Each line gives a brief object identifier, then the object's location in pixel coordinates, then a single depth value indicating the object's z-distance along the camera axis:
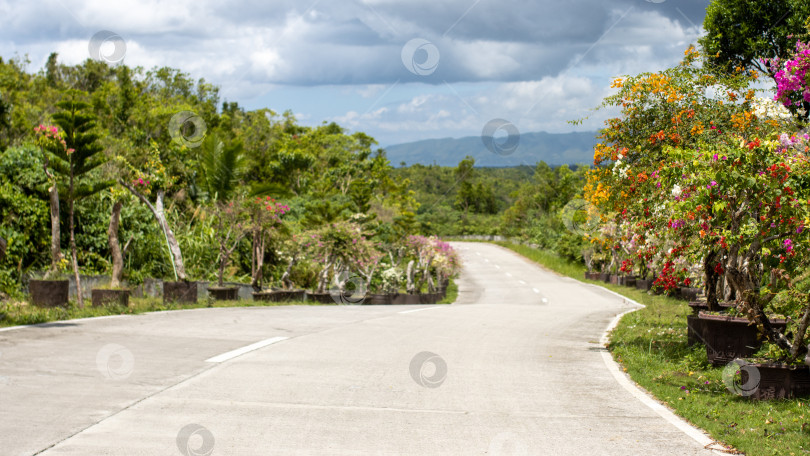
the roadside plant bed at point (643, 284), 32.56
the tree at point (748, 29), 21.46
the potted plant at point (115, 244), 17.35
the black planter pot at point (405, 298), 28.45
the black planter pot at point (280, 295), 20.80
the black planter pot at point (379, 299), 27.30
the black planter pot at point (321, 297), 24.09
